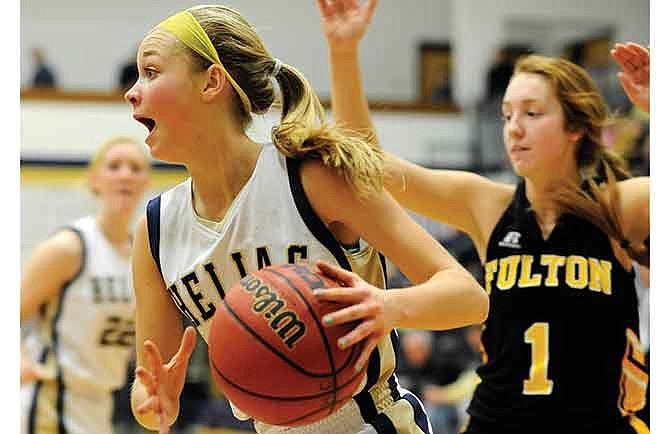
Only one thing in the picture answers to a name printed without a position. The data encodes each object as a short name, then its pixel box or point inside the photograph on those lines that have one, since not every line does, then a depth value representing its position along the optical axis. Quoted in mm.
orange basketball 4525
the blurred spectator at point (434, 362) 17574
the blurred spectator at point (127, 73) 24120
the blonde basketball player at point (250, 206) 4985
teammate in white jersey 10309
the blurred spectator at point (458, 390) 16616
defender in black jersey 7145
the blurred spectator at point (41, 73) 23988
